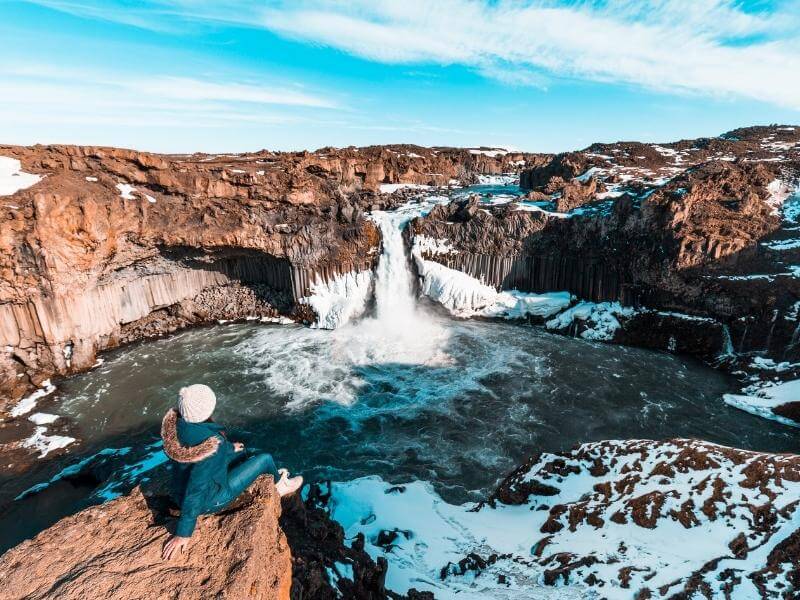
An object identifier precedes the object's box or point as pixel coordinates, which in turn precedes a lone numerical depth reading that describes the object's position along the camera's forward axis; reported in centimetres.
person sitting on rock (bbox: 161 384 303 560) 424
